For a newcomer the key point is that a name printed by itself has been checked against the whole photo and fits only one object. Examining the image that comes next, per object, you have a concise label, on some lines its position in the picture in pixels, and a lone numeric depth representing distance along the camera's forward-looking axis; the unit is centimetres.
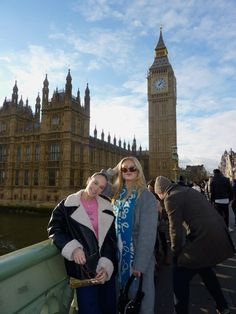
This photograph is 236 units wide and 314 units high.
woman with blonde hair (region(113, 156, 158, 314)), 284
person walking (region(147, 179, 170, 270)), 546
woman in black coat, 257
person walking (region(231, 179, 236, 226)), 962
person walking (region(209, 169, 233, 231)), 775
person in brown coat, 311
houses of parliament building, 3822
